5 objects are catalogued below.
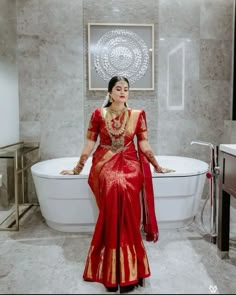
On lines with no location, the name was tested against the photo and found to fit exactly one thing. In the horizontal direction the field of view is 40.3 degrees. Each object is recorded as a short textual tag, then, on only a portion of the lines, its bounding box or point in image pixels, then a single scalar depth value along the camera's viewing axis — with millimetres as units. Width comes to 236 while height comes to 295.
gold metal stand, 2867
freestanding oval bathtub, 2715
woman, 1882
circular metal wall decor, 3514
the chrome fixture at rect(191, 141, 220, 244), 2545
